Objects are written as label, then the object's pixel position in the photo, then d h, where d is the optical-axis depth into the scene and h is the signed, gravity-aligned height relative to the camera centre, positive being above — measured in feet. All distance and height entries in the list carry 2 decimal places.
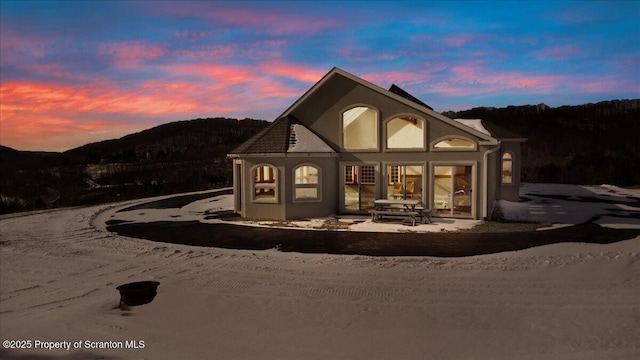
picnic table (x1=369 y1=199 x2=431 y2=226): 47.37 -4.99
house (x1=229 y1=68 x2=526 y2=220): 50.90 +1.68
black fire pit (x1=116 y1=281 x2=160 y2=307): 22.70 -7.08
